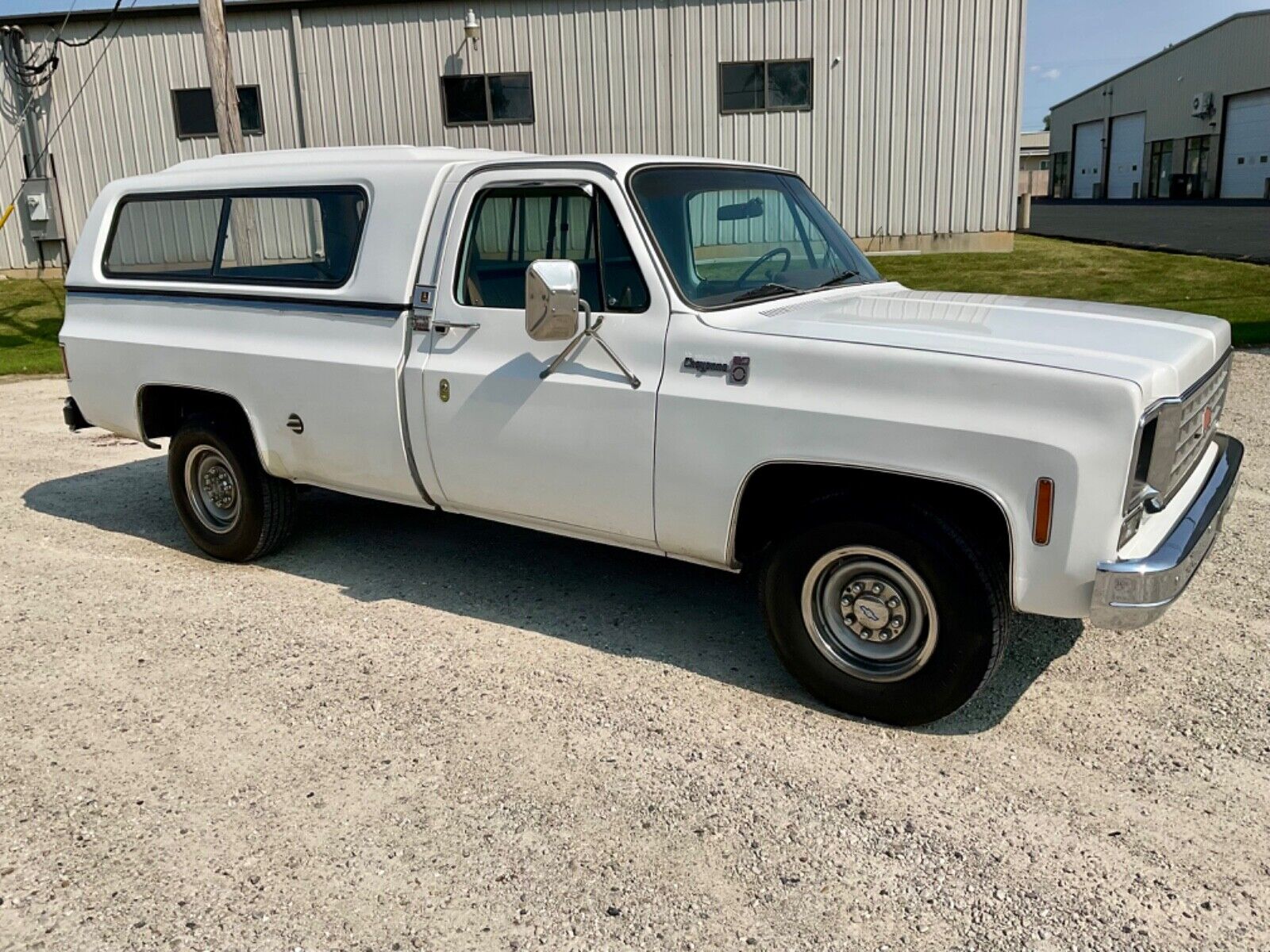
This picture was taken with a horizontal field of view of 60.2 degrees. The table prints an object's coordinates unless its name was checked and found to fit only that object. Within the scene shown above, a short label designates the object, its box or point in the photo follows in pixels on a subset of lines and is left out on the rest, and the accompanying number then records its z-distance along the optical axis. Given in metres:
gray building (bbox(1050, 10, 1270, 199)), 45.00
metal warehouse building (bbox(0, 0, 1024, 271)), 17.28
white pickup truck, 3.42
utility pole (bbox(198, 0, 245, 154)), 11.59
